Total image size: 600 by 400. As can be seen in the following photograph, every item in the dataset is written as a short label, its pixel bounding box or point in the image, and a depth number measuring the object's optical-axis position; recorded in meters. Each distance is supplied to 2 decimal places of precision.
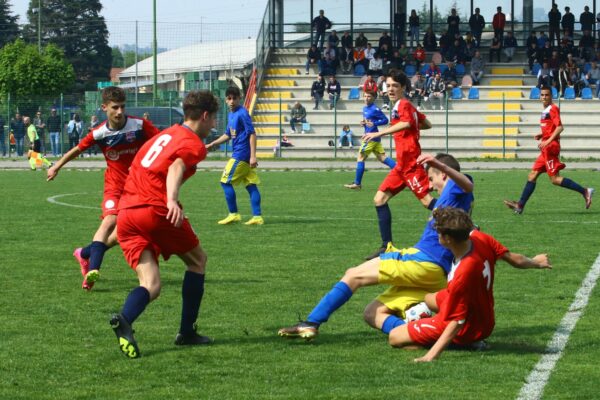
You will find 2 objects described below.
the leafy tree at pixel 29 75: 72.69
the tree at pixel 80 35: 118.75
